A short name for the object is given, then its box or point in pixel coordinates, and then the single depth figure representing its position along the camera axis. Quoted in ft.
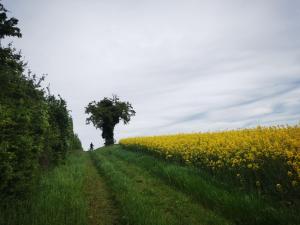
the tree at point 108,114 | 189.26
